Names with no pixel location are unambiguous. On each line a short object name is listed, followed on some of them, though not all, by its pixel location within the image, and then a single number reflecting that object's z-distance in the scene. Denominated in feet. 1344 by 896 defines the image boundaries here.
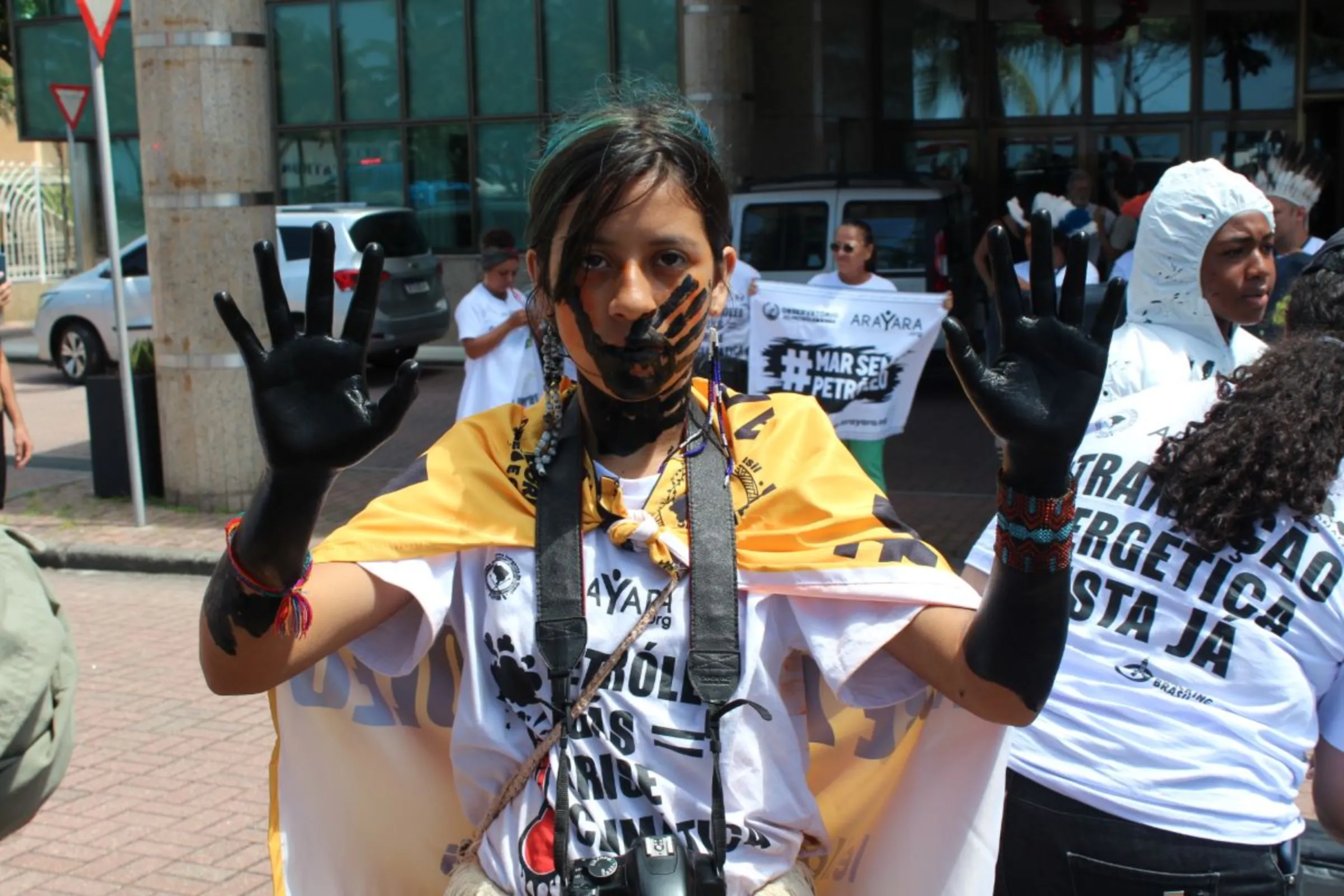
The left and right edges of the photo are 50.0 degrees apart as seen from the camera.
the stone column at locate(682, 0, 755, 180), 44.37
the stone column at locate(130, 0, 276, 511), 30.66
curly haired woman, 7.63
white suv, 51.60
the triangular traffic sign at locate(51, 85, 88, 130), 50.14
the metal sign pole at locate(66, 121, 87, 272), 69.05
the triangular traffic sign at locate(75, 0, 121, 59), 29.58
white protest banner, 27.14
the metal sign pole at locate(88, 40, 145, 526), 30.14
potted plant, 33.53
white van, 44.11
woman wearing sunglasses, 28.84
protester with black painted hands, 5.98
